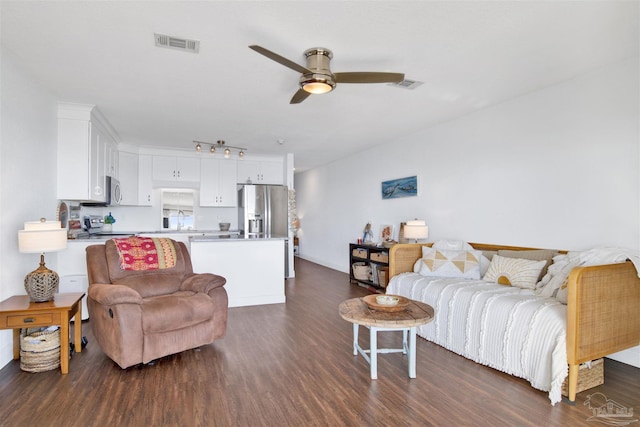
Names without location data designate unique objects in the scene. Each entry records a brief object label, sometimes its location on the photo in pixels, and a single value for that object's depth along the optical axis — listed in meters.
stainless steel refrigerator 6.77
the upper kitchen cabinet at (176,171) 6.50
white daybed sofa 2.28
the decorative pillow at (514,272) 3.18
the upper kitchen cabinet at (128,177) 6.02
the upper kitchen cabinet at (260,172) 7.14
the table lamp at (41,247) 2.67
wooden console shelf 5.32
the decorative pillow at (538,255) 3.25
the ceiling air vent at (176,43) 2.49
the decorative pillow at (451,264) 3.64
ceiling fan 2.42
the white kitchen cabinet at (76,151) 3.93
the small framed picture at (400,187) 5.28
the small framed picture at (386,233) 5.73
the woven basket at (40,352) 2.61
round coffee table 2.38
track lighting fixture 5.07
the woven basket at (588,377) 2.29
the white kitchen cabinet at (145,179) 6.38
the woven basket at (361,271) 5.74
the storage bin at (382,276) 5.19
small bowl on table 2.62
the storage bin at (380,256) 5.29
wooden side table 2.47
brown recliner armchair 2.63
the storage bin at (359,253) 5.94
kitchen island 4.46
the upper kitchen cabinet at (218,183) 6.84
